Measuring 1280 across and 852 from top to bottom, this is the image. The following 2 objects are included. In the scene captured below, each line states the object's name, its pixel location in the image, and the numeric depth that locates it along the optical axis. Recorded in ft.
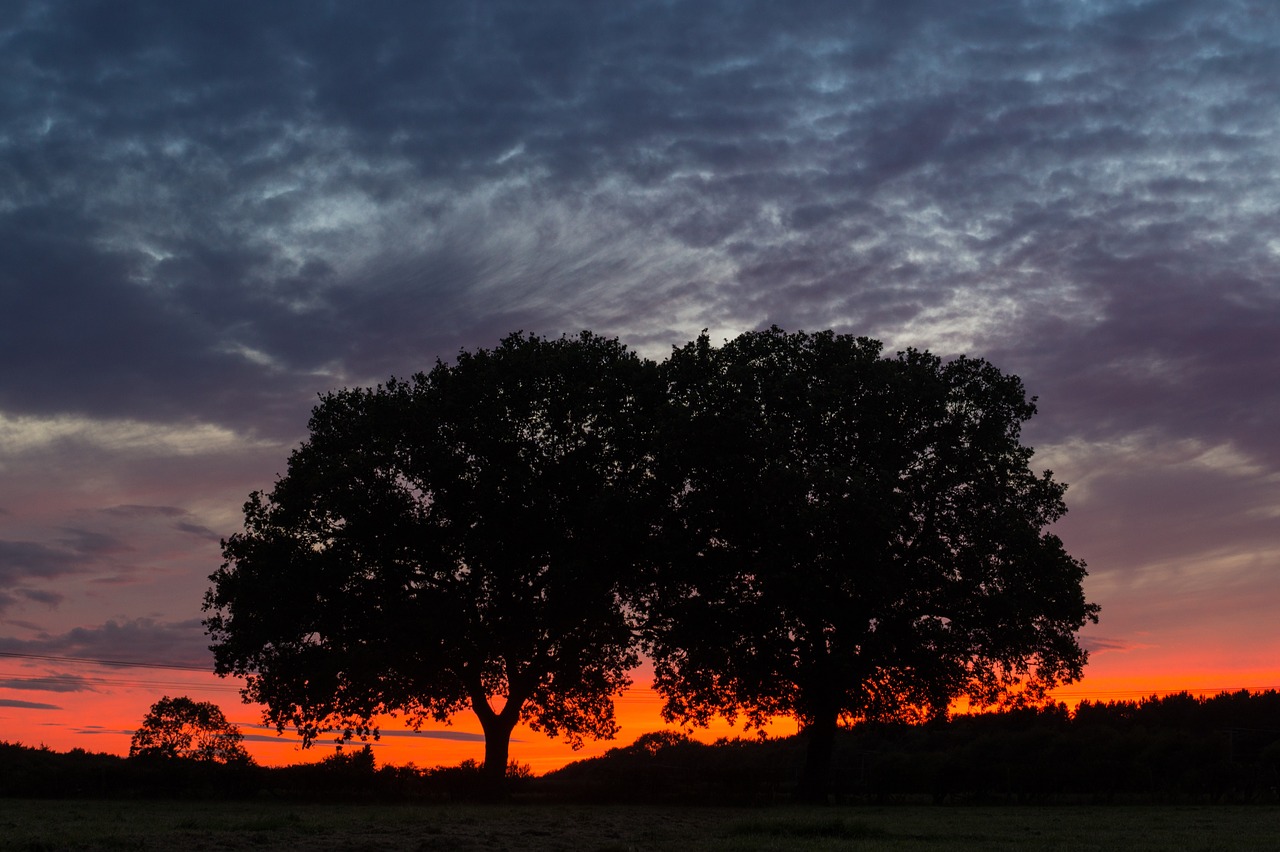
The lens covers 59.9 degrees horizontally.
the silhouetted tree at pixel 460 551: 153.17
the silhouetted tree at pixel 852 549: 148.15
